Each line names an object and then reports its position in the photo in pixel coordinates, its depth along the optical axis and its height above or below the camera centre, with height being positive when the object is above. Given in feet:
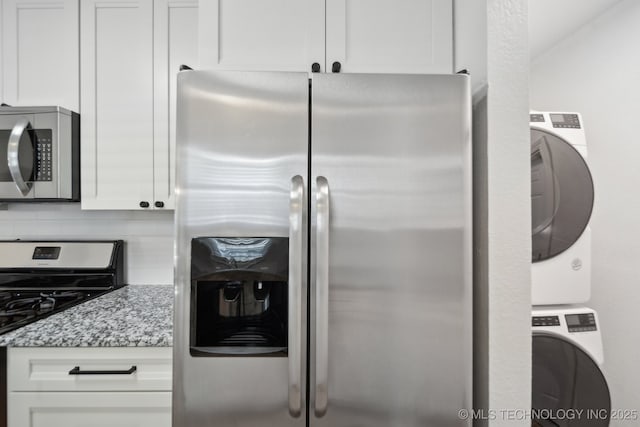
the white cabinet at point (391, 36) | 4.20 +2.17
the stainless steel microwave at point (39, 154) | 5.35 +0.94
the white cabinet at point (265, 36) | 4.13 +2.14
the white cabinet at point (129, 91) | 5.54 +1.98
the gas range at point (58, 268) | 6.03 -0.94
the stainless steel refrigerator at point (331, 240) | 3.45 -0.25
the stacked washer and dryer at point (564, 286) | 5.73 -1.19
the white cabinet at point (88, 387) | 3.93 -1.98
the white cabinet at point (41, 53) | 5.58 +2.60
